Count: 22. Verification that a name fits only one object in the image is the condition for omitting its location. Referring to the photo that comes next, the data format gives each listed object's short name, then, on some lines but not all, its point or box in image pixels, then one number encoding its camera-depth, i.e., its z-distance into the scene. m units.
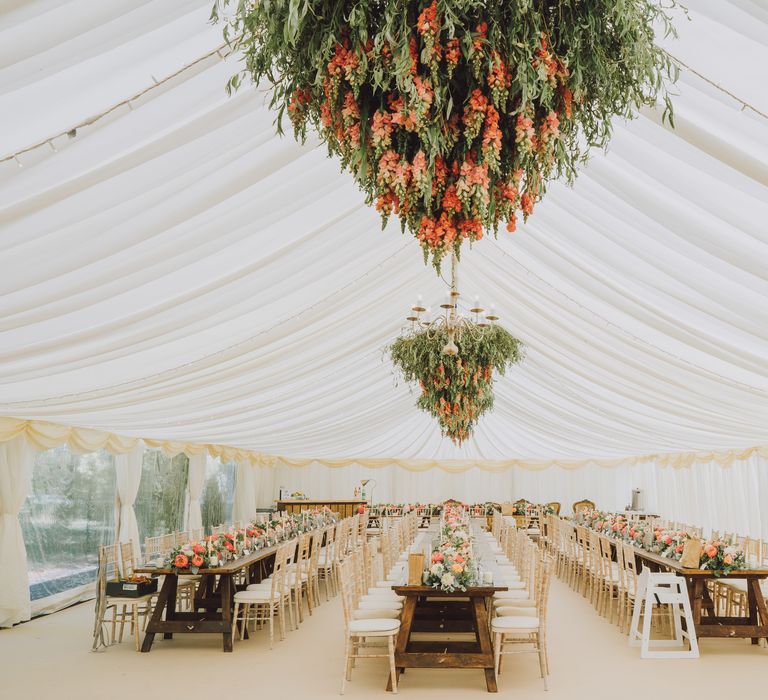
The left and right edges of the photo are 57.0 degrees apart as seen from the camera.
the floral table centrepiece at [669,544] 7.27
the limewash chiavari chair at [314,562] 10.14
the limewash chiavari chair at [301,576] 8.91
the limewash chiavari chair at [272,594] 7.72
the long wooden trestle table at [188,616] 7.46
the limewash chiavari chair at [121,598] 7.54
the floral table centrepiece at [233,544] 7.43
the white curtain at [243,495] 18.39
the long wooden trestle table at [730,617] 7.31
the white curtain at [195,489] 14.55
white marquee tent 2.95
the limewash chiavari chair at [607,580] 8.86
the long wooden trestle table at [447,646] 6.11
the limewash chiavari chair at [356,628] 5.94
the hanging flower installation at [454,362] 7.75
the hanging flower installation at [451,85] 2.10
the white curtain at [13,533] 8.57
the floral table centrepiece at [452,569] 6.18
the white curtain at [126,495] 11.39
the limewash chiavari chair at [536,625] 6.14
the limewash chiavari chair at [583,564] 10.59
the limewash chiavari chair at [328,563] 11.40
